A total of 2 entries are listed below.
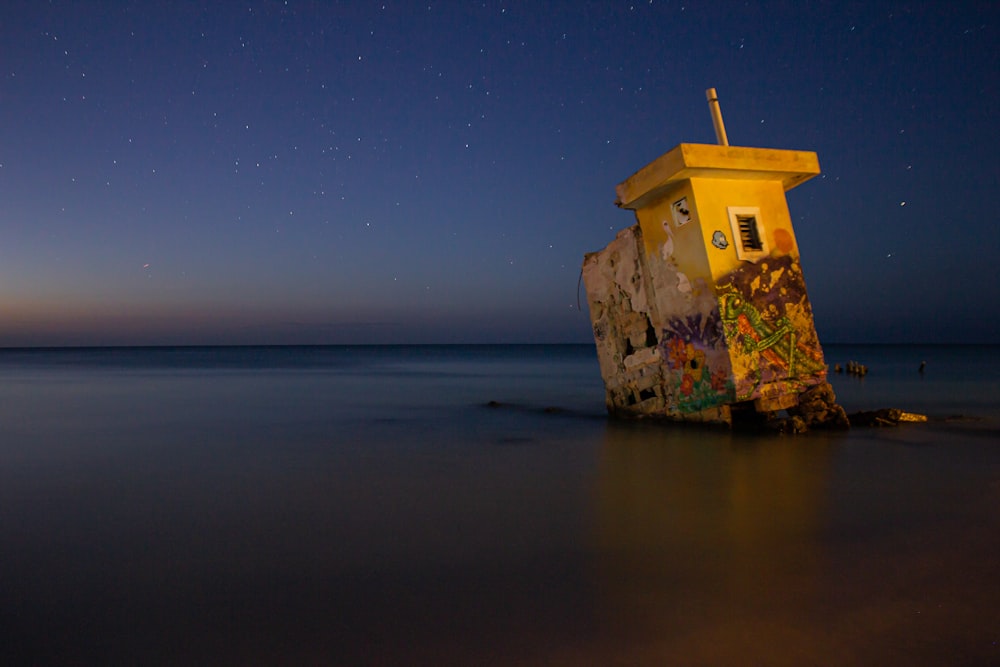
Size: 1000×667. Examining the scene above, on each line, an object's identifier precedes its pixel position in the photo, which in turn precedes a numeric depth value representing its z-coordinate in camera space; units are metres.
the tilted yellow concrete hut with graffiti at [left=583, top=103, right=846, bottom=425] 8.64
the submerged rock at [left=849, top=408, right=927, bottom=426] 10.00
